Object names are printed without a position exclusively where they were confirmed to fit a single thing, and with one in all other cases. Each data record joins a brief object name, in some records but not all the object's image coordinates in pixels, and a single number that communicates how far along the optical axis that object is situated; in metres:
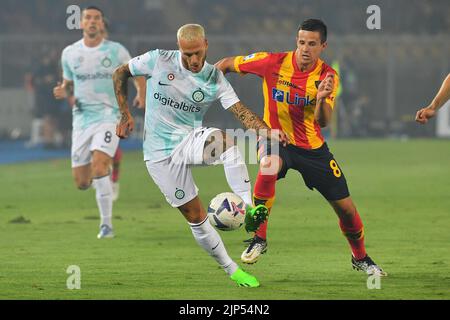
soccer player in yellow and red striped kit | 20.20
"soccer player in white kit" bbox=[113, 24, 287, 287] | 18.36
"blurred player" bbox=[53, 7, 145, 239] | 27.19
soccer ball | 17.81
